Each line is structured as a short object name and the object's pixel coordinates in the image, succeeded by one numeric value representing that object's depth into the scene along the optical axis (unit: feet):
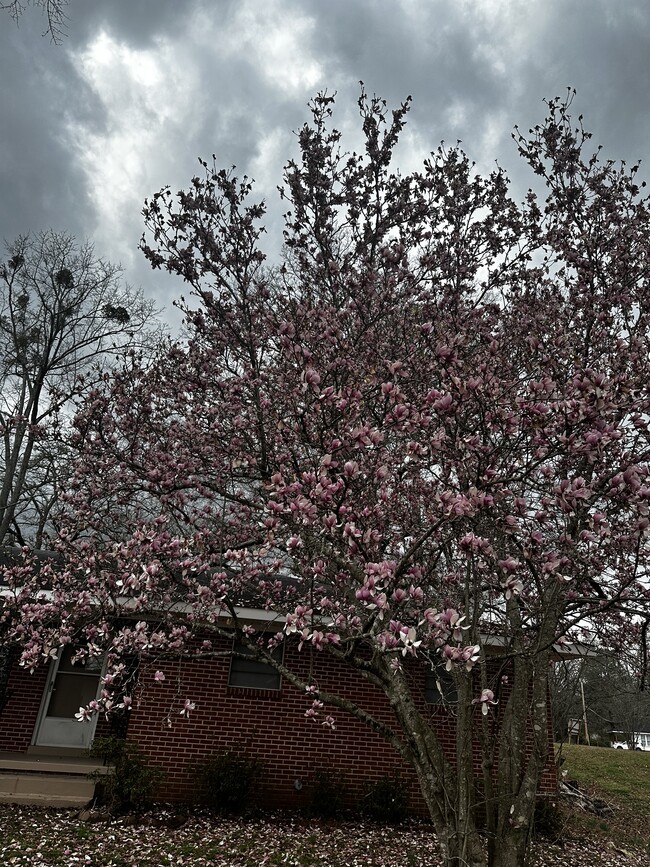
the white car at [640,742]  100.87
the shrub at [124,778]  23.22
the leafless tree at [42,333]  41.86
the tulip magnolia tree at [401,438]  11.03
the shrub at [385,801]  25.16
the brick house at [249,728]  25.91
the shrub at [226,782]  23.98
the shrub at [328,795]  25.14
